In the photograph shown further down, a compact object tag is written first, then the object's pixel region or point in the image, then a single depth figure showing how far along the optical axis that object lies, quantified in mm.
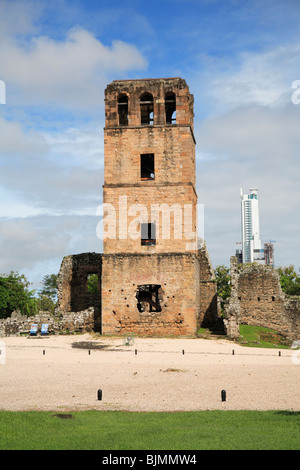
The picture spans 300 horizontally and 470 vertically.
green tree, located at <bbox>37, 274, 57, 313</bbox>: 62272
